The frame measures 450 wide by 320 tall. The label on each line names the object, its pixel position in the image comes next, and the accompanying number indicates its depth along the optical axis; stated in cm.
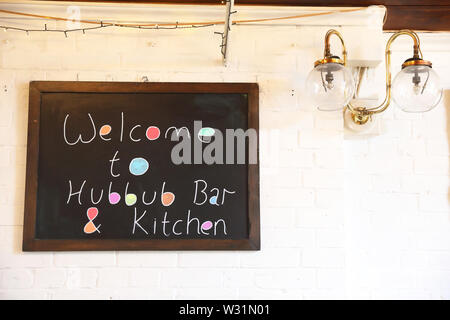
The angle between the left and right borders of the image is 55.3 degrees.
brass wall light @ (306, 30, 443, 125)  150
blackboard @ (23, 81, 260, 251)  167
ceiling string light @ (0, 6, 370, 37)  175
